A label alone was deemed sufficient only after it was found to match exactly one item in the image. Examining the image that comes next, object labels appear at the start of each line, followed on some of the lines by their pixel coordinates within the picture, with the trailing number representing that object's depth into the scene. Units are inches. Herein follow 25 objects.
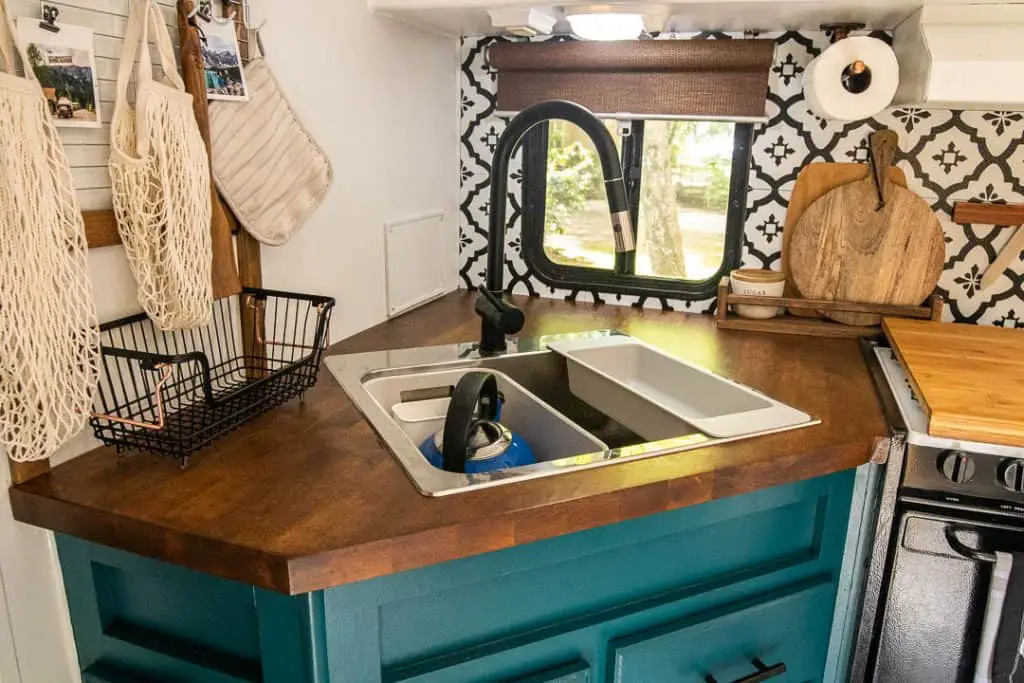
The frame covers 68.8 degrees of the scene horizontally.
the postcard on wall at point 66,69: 36.4
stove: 47.9
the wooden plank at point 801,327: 68.9
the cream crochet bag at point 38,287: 33.8
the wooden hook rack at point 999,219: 66.8
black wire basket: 40.5
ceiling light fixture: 61.7
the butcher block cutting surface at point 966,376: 46.8
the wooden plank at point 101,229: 40.7
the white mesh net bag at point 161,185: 40.5
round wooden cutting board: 68.8
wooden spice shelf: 68.3
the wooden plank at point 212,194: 44.7
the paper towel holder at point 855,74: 62.9
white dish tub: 48.7
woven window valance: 69.6
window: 75.4
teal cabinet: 36.0
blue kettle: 42.8
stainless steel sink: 41.0
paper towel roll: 61.9
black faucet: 51.1
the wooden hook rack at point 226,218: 39.4
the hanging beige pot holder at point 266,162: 49.1
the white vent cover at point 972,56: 53.7
